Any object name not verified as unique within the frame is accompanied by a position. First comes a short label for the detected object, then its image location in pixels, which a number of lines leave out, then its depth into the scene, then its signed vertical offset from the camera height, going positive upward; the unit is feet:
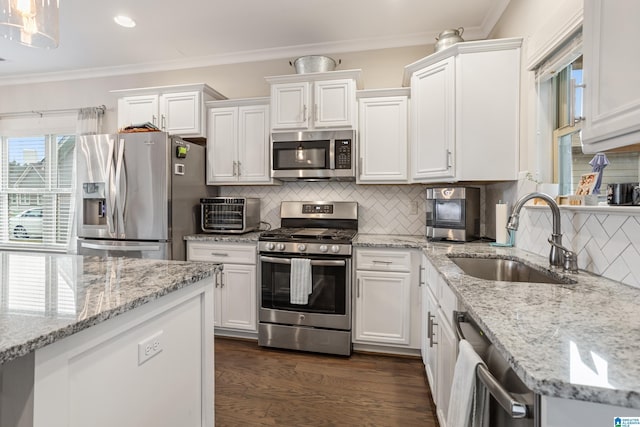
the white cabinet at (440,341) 4.49 -2.17
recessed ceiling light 8.74 +5.32
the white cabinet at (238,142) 10.05 +2.15
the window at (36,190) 12.65 +0.69
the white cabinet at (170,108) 10.22 +3.33
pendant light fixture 4.31 +2.65
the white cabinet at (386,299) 8.05 -2.36
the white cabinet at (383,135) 8.96 +2.14
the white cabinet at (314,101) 9.05 +3.19
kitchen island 2.22 -1.23
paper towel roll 7.08 -0.33
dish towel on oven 8.25 -1.92
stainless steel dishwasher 2.05 -1.34
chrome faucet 4.60 -0.48
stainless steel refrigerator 8.90 +0.36
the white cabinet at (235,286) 9.04 -2.28
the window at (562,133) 4.66 +1.45
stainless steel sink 5.47 -1.11
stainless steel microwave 9.12 +1.59
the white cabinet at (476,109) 7.12 +2.37
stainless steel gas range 8.25 -2.24
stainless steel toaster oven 9.80 -0.22
